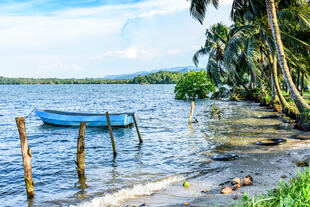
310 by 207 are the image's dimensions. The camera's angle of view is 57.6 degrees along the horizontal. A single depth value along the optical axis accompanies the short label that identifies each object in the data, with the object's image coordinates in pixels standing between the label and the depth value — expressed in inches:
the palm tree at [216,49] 1483.8
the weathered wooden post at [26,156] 361.1
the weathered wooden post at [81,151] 436.1
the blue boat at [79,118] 885.2
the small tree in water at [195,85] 1913.1
